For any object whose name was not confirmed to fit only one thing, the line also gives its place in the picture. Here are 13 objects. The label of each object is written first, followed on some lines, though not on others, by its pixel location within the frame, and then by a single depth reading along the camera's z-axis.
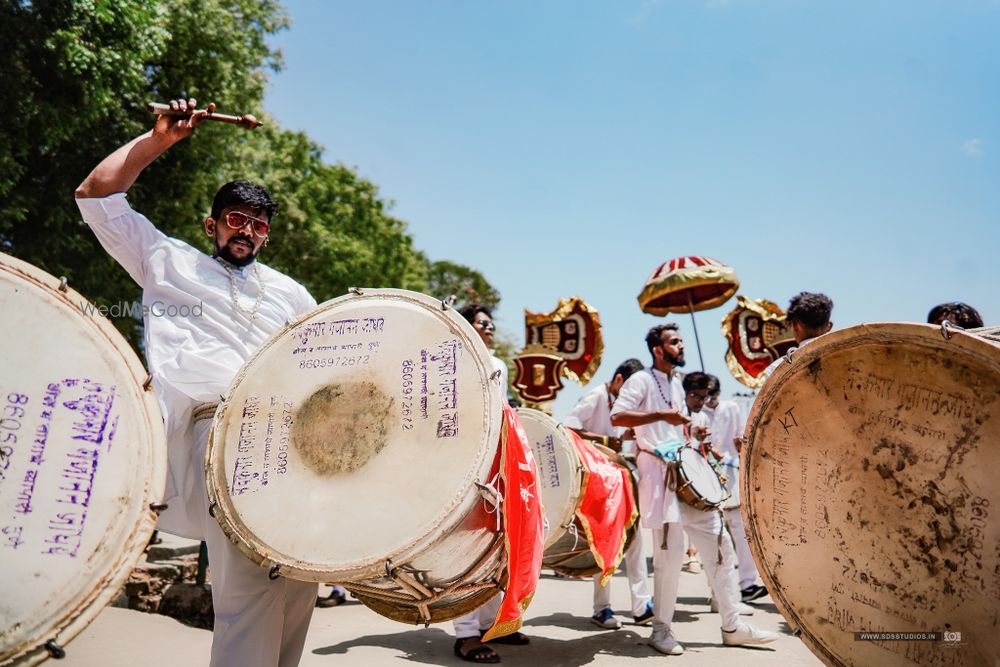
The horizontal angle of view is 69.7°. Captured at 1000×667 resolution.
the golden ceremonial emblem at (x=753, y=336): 12.09
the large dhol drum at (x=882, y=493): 2.22
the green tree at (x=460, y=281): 34.84
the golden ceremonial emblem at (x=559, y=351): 11.88
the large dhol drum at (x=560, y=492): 4.54
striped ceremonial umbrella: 7.76
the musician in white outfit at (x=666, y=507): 4.64
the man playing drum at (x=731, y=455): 6.54
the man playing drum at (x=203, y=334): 2.49
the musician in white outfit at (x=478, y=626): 4.21
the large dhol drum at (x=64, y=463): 1.67
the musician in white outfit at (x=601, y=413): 6.38
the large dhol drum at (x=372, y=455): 2.16
